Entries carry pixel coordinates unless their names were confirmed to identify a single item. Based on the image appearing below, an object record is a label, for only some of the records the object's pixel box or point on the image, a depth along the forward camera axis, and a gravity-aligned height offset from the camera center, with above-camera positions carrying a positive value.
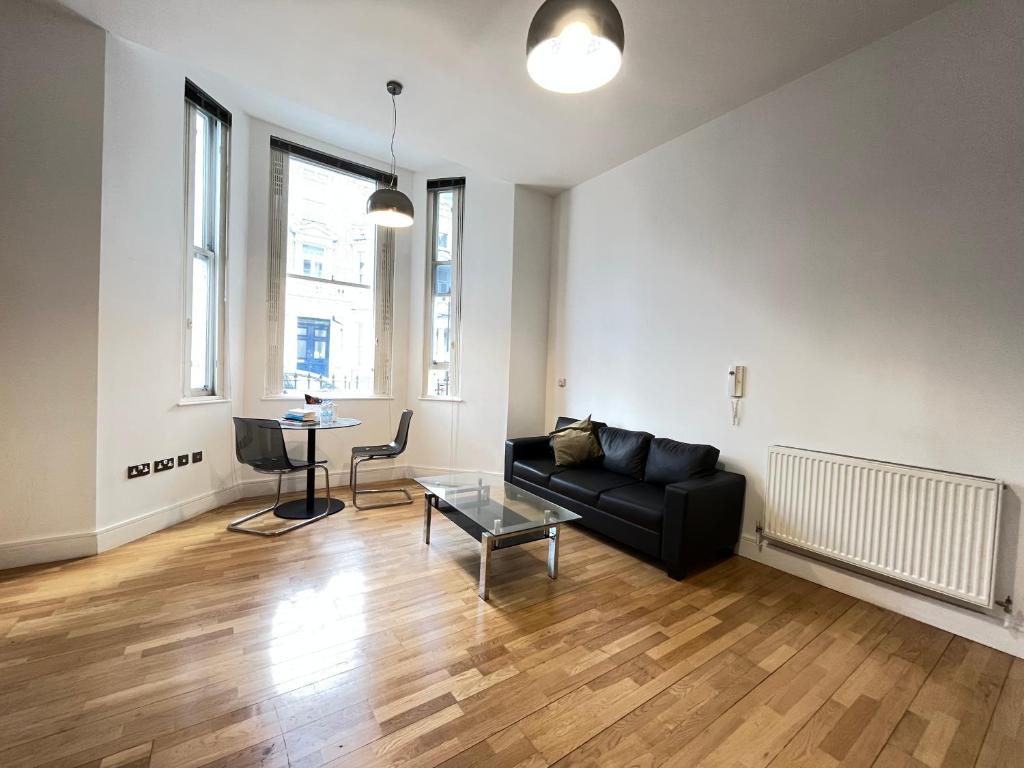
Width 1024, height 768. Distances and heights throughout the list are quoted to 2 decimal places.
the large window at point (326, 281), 4.32 +0.91
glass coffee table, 2.45 -0.95
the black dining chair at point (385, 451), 4.09 -0.89
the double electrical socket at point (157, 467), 3.04 -0.87
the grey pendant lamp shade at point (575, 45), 1.46 +1.22
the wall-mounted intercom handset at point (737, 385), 3.16 -0.05
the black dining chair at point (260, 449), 3.33 -0.74
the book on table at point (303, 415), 3.67 -0.49
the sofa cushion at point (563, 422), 4.44 -0.54
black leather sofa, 2.71 -0.91
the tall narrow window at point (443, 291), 4.96 +0.92
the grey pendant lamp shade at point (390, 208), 3.29 +1.26
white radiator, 2.12 -0.79
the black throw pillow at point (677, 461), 3.14 -0.67
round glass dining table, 3.56 -1.30
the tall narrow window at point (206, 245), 3.55 +1.00
